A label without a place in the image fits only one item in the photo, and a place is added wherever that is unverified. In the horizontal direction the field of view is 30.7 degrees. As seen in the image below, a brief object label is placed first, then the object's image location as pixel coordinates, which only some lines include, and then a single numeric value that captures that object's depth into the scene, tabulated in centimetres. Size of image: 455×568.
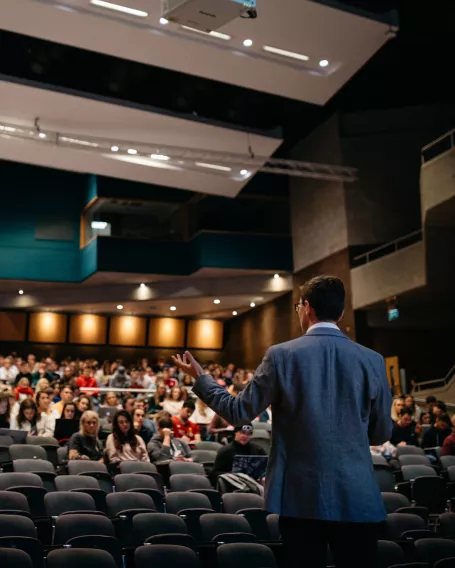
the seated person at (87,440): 798
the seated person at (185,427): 959
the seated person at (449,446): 941
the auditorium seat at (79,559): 412
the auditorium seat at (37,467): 689
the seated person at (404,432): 1021
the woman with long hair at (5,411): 916
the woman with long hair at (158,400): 1212
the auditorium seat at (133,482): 667
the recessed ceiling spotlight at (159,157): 1641
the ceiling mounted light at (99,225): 2081
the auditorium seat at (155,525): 528
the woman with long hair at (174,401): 1186
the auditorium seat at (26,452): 782
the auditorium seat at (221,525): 547
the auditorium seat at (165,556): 438
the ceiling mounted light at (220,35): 1291
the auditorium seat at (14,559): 400
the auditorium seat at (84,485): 616
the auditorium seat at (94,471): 695
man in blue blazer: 216
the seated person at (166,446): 825
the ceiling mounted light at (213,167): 1695
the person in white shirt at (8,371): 1653
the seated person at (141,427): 901
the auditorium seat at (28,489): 599
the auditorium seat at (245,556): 458
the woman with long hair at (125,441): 807
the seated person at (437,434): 1013
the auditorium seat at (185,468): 766
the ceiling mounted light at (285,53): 1353
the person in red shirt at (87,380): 1507
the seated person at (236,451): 759
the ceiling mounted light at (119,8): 1202
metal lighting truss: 1502
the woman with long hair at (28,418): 930
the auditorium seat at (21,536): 455
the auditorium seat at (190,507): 589
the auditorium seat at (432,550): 509
